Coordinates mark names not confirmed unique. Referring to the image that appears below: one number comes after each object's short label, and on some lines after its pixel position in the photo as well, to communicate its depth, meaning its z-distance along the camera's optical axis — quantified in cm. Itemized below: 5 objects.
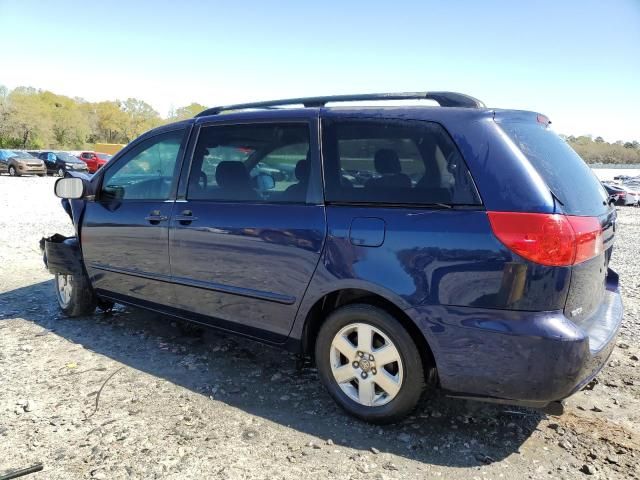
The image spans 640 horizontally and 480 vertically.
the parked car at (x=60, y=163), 3219
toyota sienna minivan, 237
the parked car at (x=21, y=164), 2964
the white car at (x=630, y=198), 3155
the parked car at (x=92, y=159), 3386
